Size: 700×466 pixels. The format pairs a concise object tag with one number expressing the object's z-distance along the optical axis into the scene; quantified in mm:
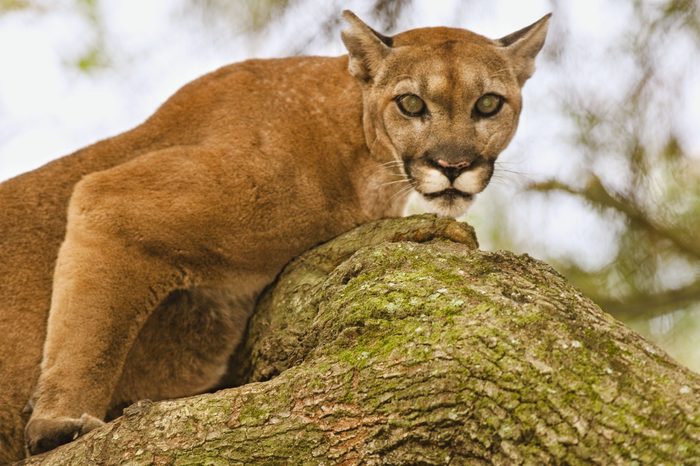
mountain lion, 9078
